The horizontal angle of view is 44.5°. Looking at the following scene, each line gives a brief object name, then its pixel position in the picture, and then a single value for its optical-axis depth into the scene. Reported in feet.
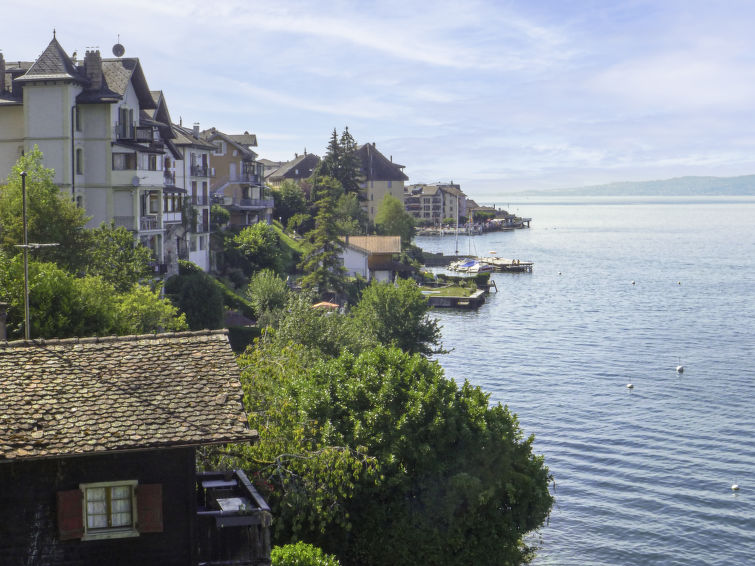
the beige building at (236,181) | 323.16
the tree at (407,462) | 93.61
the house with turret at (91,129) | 181.57
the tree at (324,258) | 299.58
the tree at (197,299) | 196.54
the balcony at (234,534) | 60.18
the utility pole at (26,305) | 91.09
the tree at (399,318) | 208.74
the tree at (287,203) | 419.33
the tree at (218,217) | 279.69
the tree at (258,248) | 271.08
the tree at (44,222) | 145.48
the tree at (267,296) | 209.05
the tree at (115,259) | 153.69
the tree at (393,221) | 523.70
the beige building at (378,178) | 631.15
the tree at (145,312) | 136.56
